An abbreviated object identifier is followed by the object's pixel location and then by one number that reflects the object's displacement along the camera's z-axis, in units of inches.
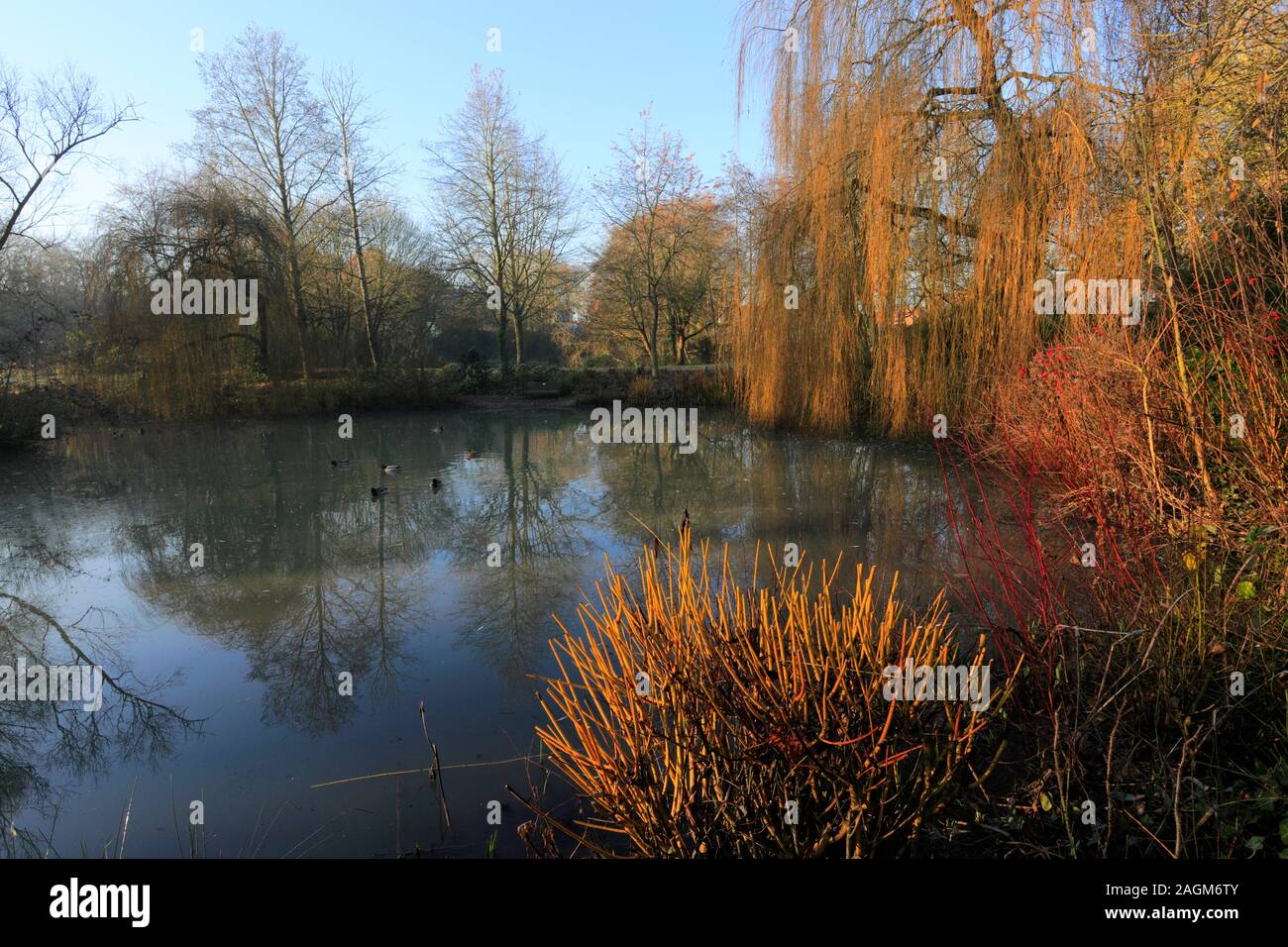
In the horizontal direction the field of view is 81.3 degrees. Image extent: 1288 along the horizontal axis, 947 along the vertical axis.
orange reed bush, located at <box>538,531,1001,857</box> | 81.8
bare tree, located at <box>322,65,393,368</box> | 911.4
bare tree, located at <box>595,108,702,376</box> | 949.8
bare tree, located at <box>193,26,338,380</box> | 847.1
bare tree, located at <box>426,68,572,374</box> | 943.0
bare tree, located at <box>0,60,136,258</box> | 585.3
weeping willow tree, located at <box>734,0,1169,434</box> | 352.2
